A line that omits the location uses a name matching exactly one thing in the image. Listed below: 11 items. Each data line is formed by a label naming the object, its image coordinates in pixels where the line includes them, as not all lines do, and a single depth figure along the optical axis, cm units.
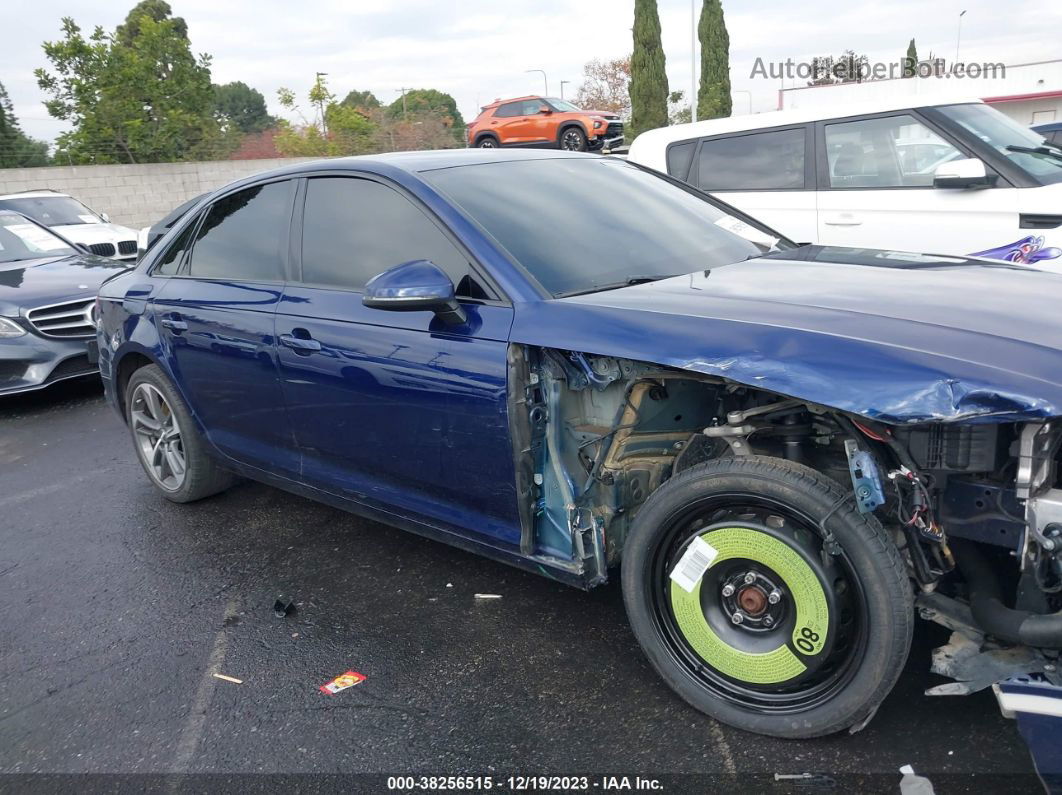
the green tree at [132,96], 2008
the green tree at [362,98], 4841
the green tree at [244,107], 7000
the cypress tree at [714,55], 3659
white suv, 550
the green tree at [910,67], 3378
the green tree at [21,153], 2041
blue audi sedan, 222
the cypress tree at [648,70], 3144
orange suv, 2070
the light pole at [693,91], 3171
